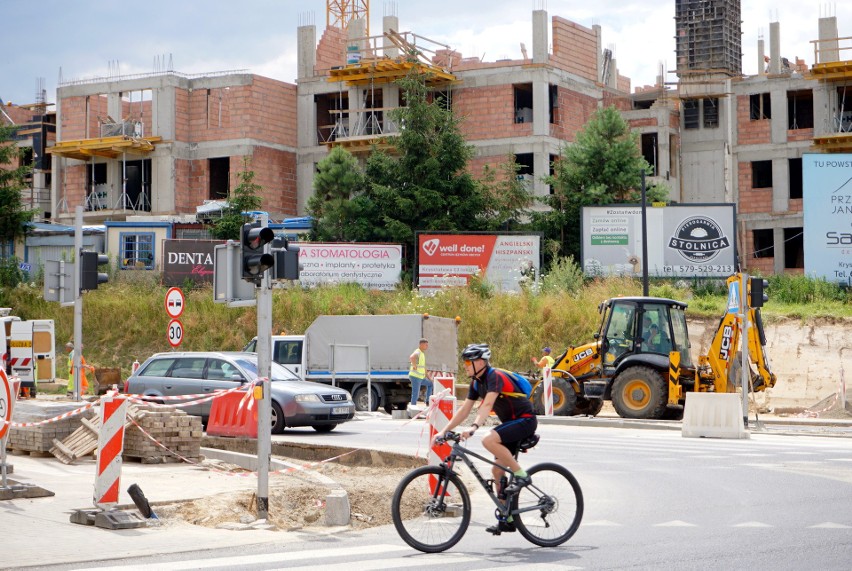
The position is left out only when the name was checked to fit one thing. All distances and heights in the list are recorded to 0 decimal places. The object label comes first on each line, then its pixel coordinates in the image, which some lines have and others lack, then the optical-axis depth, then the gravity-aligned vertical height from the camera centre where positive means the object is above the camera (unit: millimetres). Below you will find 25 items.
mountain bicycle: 9883 -1699
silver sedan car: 21500 -1490
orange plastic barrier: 19469 -1840
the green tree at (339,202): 51156 +4521
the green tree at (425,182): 50531 +5364
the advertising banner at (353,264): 46125 +1608
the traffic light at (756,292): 24281 +241
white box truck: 31406 -1273
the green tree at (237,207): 53125 +4544
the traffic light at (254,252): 11641 +530
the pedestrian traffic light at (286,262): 11820 +435
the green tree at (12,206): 54531 +4617
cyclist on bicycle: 10133 -921
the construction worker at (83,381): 33312 -2176
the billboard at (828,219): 42875 +3055
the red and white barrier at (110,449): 11448 -1402
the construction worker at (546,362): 29330 -1443
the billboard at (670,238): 43844 +2447
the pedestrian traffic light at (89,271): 18047 +534
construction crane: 74625 +18737
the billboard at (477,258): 45062 +1776
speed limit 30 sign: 25969 -599
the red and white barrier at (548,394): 27422 -2080
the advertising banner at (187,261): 48656 +1840
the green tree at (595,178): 50750 +5446
